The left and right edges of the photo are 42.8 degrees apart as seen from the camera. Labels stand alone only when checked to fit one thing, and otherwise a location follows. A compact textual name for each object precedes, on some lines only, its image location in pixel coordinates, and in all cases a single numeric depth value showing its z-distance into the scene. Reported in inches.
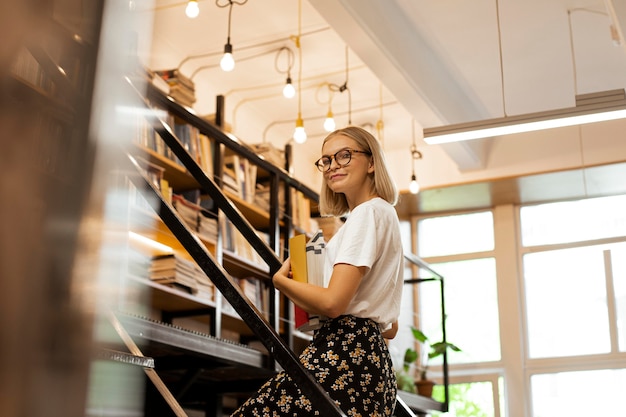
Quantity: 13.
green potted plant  272.8
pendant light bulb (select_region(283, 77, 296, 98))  224.8
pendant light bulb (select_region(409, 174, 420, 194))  278.4
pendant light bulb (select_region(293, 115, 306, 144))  231.1
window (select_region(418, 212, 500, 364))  330.3
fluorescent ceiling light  182.2
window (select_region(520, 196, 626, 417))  309.6
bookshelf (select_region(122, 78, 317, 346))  180.4
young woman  61.2
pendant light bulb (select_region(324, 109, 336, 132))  237.0
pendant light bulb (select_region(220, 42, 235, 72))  197.2
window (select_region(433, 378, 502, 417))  321.1
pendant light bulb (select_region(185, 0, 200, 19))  186.1
